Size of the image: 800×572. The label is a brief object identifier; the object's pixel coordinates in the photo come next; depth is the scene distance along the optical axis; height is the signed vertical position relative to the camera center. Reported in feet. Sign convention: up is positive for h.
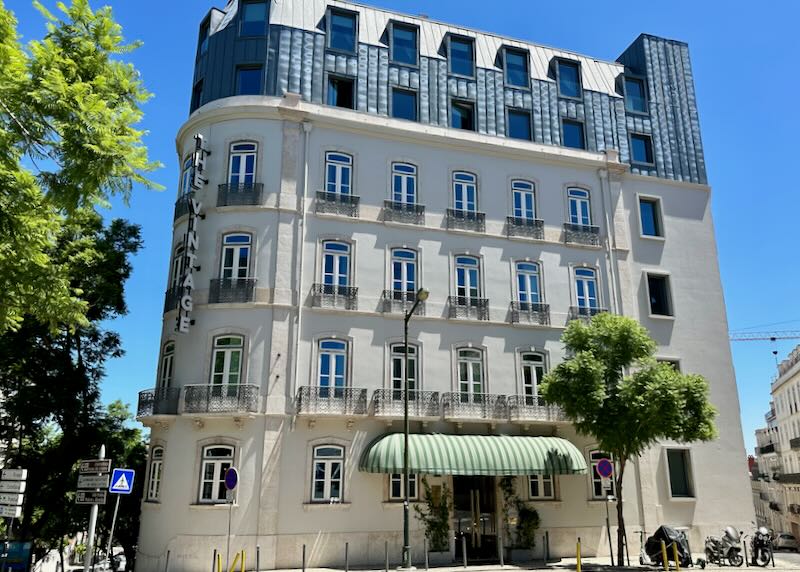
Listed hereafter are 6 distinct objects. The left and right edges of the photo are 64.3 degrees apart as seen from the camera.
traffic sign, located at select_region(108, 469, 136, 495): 45.41 +0.53
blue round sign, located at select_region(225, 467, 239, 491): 53.54 +0.82
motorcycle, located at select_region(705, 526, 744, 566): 73.26 -6.30
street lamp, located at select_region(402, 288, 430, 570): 62.18 -1.46
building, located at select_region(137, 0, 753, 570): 71.46 +26.97
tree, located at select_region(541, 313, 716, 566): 68.95 +10.25
